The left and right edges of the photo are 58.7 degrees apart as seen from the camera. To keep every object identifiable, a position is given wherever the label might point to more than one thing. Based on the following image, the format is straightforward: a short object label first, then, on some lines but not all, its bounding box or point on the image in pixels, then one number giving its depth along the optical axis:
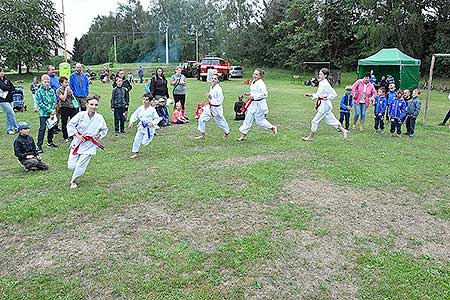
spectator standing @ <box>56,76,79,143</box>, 8.86
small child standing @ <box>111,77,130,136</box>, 10.11
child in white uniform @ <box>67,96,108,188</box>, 5.84
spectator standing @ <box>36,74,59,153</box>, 8.23
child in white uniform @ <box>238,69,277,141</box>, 8.89
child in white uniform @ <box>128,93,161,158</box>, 7.80
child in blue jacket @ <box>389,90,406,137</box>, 10.05
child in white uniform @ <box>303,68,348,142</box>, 8.84
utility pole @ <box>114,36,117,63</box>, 74.56
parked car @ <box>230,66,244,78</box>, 38.59
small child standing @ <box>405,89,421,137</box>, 10.09
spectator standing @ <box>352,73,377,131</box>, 10.61
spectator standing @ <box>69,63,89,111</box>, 9.60
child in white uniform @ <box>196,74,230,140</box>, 9.25
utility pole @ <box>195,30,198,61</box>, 63.69
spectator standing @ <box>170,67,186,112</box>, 11.62
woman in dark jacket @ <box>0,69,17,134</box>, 9.67
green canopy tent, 20.56
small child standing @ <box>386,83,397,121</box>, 10.44
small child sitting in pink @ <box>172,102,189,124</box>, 12.00
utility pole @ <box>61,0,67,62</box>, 33.78
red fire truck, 32.78
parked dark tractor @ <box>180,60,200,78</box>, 37.85
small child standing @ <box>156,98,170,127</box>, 11.23
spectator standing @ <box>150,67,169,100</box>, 11.24
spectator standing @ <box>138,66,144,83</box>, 34.52
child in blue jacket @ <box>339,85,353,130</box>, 10.73
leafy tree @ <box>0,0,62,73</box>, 39.91
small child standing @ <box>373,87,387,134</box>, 10.43
